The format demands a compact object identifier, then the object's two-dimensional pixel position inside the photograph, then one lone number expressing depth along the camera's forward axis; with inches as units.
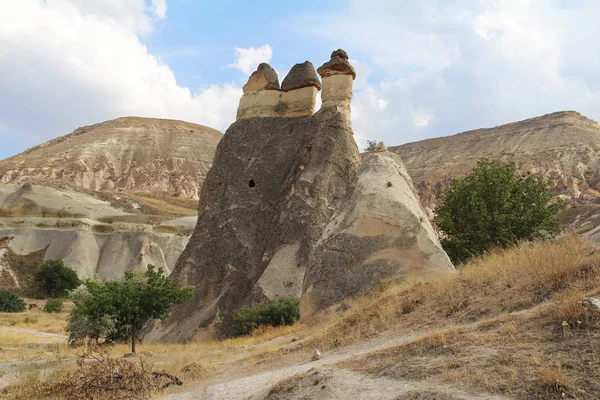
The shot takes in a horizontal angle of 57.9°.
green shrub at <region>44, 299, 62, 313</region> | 1205.1
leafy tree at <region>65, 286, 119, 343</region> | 593.0
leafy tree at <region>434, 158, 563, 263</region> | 619.5
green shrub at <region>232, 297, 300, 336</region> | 511.5
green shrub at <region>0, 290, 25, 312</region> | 1171.9
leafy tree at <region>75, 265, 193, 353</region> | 515.5
